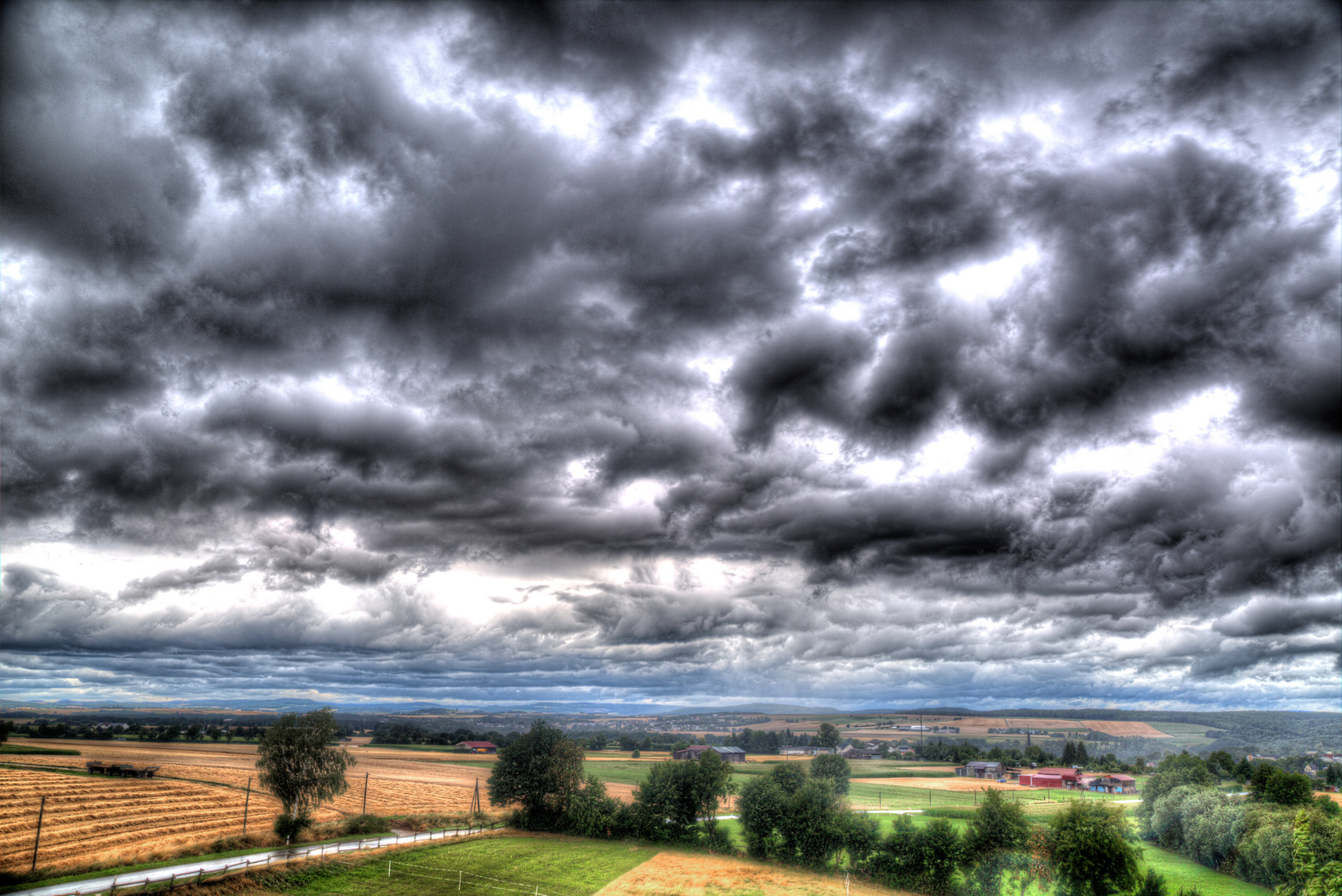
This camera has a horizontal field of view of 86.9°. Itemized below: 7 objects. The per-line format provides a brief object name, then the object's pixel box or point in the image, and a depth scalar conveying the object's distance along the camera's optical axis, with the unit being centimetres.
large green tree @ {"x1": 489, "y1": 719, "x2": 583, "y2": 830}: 8725
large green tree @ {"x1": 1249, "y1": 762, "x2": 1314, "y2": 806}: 8950
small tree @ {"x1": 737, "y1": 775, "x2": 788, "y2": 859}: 7550
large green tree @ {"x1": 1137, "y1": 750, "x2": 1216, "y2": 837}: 9188
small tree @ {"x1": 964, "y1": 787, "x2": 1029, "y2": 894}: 6425
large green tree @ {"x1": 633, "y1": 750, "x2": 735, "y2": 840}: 8381
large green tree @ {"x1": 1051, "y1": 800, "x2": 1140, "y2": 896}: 6103
